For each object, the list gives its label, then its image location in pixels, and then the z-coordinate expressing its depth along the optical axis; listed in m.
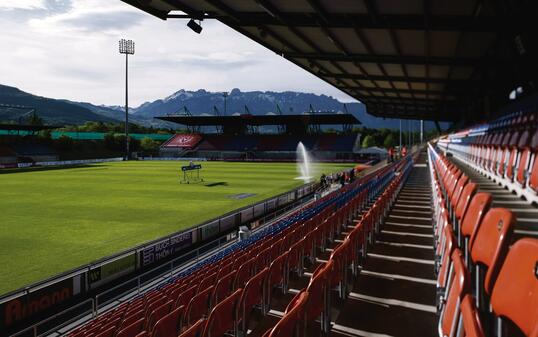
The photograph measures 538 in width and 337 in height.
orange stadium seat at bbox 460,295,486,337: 1.46
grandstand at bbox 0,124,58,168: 55.91
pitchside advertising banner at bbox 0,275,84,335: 7.35
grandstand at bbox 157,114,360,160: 69.50
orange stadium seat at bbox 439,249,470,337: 1.82
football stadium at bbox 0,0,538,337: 3.11
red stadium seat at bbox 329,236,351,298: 3.85
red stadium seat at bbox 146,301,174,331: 4.65
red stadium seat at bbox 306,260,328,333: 3.07
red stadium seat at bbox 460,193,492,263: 2.78
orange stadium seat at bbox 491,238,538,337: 1.63
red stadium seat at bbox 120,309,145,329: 5.16
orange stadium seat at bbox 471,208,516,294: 2.06
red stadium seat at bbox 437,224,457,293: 2.61
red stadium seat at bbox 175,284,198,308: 5.18
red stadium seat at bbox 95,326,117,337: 4.79
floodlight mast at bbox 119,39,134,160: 65.28
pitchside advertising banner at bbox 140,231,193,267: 10.91
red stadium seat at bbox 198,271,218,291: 5.66
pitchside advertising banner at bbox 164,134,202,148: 79.50
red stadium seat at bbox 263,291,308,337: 2.11
